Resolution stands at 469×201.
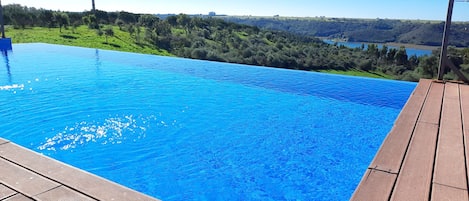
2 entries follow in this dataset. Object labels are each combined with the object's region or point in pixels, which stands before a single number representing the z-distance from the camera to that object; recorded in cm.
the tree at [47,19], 2203
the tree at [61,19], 2163
